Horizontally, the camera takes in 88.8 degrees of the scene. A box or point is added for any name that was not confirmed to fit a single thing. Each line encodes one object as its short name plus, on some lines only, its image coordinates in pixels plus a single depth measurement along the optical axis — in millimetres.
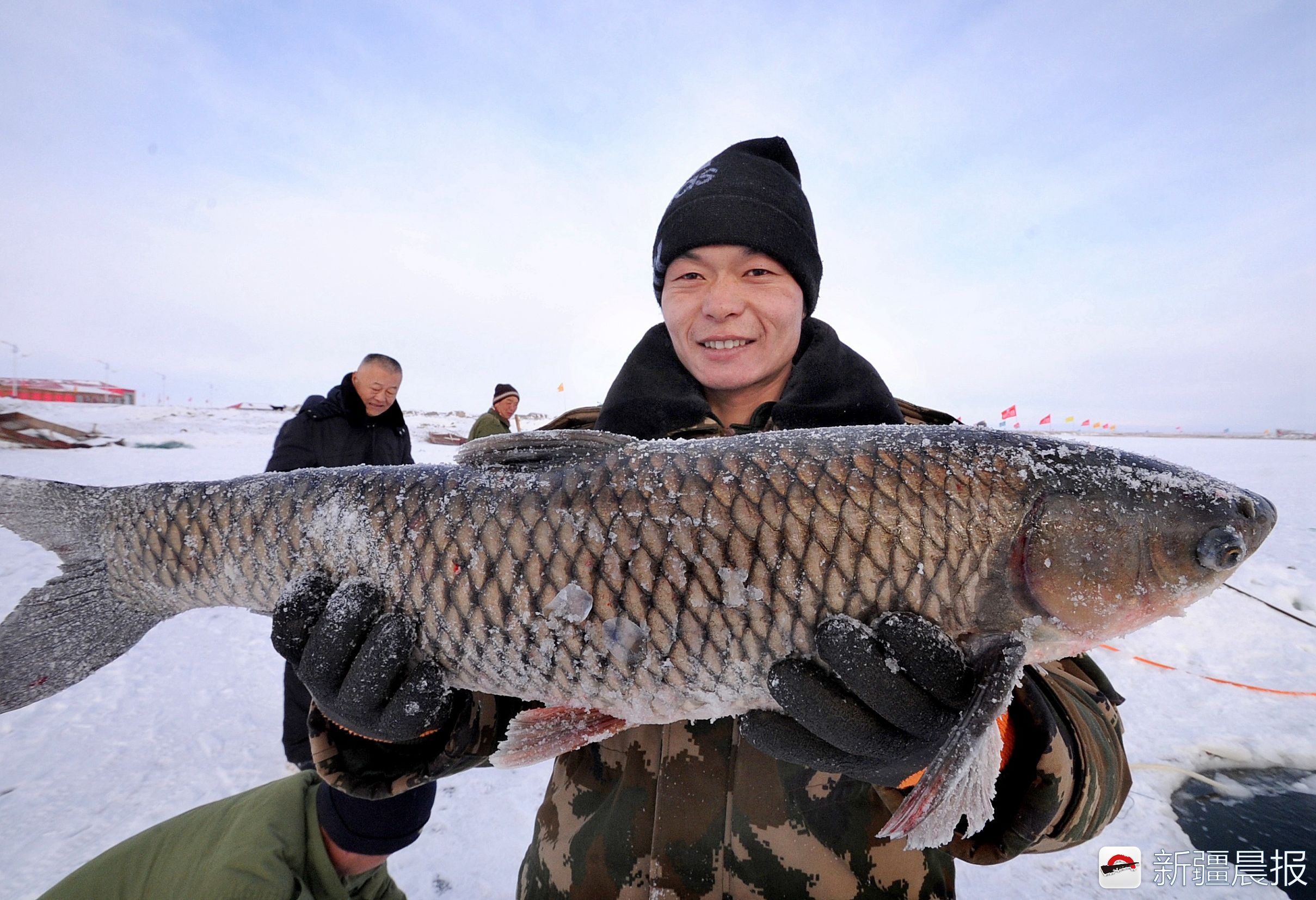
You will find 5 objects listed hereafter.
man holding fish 420
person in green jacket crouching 543
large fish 429
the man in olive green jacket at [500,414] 6422
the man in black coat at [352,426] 1089
